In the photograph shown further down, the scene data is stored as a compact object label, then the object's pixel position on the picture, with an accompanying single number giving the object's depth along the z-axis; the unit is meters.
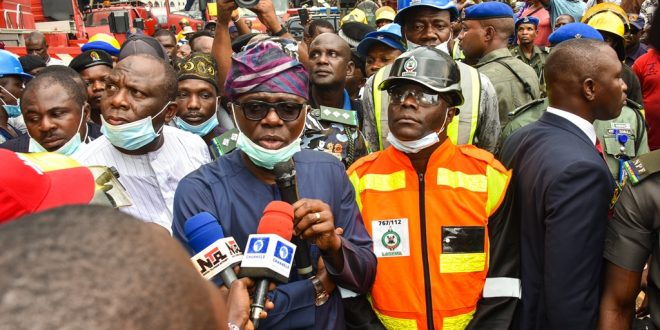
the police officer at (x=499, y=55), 5.09
